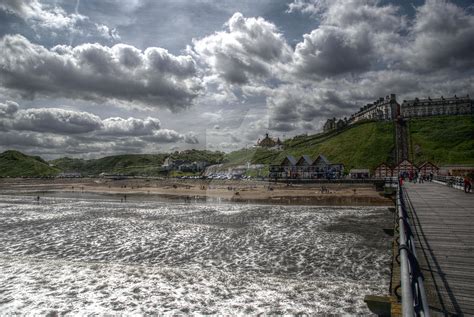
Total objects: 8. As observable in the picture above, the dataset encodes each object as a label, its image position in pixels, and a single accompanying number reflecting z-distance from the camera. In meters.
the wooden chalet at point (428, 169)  83.82
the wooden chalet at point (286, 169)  109.69
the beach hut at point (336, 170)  102.09
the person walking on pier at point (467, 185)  28.83
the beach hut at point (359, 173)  92.38
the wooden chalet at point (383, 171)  91.06
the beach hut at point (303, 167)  107.25
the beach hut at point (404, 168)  87.14
